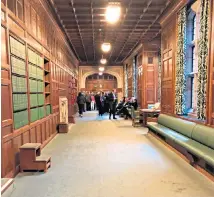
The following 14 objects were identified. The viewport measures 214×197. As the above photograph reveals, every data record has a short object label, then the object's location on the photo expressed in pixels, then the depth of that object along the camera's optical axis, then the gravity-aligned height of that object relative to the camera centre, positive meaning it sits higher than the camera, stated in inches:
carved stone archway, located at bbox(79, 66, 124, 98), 649.6 +66.2
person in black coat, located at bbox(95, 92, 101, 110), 487.2 -18.5
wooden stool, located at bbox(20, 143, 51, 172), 134.2 -44.0
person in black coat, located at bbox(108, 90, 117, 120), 419.5 -20.6
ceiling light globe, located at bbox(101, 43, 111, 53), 321.9 +74.3
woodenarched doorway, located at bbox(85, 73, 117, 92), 695.7 +36.2
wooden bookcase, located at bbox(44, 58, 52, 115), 216.1 +10.0
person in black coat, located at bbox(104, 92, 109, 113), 513.0 -38.0
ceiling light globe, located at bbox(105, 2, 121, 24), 202.2 +81.5
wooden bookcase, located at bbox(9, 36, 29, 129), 127.0 +7.6
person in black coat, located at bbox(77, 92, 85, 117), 465.4 -18.8
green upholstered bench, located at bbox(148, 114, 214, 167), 128.3 -36.4
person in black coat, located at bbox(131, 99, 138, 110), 400.3 -22.9
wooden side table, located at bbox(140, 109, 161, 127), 302.4 -31.2
